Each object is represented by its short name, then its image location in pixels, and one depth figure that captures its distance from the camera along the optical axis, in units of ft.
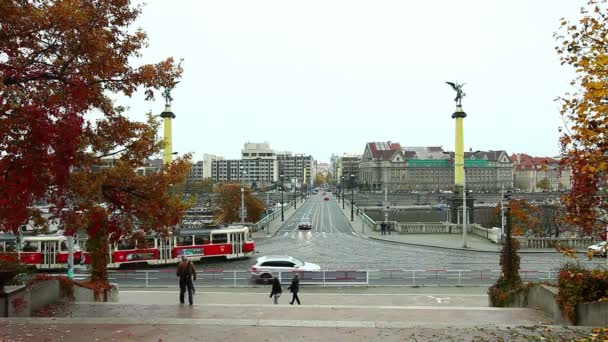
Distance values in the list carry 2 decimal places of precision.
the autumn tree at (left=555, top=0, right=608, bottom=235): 23.95
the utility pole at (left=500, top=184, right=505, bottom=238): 143.70
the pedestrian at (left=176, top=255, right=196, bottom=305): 47.55
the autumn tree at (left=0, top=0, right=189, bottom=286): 28.78
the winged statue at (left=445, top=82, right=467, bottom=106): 184.14
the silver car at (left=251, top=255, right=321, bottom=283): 83.30
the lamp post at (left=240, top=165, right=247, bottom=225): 167.36
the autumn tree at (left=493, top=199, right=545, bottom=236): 146.10
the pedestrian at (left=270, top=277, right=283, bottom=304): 59.62
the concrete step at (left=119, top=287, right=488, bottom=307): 63.67
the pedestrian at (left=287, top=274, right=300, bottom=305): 59.98
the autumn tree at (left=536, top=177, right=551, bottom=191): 568.61
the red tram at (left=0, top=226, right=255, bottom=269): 102.99
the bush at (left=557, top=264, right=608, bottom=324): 36.68
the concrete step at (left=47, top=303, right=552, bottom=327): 40.42
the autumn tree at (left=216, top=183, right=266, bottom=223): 193.88
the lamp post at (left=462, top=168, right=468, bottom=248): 133.69
